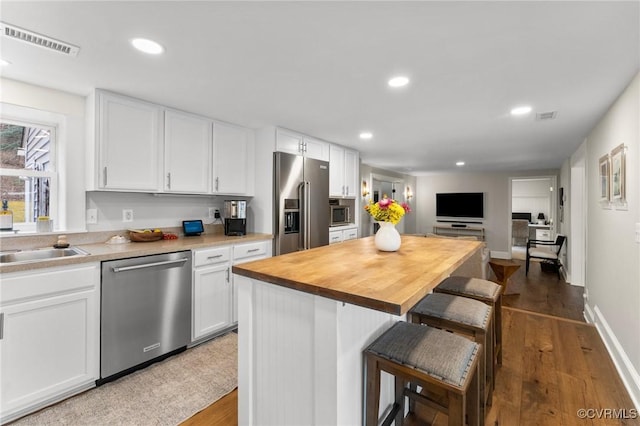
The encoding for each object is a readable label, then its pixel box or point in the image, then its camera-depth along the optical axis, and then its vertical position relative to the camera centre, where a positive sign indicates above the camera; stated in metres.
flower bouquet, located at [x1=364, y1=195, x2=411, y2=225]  1.92 +0.02
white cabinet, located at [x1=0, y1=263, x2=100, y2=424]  1.66 -0.77
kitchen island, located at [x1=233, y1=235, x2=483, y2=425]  1.14 -0.51
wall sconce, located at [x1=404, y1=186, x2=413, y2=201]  8.18 +0.59
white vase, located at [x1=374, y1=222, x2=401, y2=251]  1.94 -0.17
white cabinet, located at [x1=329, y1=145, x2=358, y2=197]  4.19 +0.64
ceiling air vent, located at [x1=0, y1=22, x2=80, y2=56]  1.50 +0.96
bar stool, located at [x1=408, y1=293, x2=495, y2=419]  1.57 -0.61
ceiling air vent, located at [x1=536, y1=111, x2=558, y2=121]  2.73 +0.97
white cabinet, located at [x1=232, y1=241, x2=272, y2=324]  2.84 -0.41
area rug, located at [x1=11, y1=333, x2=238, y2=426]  1.71 -1.22
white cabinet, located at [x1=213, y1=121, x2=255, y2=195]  3.08 +0.61
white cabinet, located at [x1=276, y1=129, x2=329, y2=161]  3.35 +0.87
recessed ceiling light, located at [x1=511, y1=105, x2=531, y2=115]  2.60 +0.97
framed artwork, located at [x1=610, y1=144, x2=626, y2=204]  2.10 +0.31
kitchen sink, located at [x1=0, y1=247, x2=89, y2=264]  1.97 -0.30
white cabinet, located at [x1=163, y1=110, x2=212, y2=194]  2.69 +0.59
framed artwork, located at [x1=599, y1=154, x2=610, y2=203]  2.49 +0.33
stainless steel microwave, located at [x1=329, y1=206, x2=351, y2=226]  4.23 -0.02
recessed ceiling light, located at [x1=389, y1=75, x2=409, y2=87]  2.04 +0.97
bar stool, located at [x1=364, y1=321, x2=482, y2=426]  1.12 -0.63
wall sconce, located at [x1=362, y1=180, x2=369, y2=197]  6.12 +0.53
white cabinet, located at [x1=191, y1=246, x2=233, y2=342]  2.53 -0.73
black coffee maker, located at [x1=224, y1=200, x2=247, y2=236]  3.12 -0.05
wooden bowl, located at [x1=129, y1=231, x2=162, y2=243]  2.55 -0.22
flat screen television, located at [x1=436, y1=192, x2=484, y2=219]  7.76 +0.26
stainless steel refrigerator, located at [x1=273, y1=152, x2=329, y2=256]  3.27 +0.13
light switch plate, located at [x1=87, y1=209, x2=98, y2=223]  2.48 -0.03
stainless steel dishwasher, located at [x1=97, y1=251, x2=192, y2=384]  2.01 -0.75
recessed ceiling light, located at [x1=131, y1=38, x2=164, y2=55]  1.60 +0.96
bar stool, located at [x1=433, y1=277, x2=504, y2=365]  1.97 -0.55
